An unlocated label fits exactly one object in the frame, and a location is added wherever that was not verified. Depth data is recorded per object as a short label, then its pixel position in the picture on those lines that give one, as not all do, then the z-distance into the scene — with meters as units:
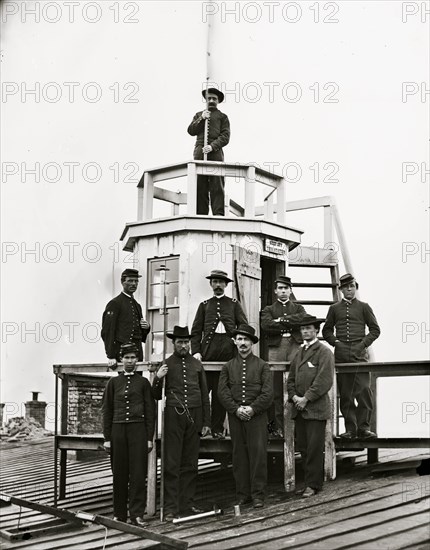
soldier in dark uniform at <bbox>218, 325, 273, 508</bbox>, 8.90
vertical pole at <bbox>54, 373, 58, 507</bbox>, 10.46
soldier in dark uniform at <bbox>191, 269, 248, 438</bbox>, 10.02
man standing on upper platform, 11.79
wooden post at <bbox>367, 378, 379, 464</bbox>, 9.85
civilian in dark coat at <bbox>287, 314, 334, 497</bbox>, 8.88
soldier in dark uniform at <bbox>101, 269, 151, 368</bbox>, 10.28
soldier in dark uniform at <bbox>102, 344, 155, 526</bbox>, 8.89
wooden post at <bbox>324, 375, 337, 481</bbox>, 9.38
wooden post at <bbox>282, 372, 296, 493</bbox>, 9.28
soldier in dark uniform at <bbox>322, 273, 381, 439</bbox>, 9.84
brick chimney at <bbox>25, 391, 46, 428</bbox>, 23.84
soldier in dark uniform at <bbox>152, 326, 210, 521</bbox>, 8.96
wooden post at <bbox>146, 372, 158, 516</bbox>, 9.17
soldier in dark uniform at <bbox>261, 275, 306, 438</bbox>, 10.02
